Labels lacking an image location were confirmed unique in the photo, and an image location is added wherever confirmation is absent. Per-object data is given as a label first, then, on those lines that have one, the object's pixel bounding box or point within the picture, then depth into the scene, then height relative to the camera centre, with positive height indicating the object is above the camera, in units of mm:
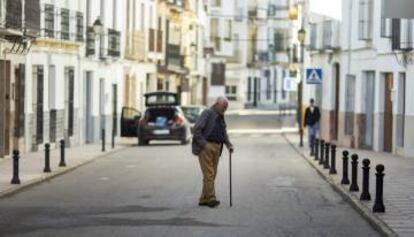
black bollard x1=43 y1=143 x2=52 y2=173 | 23438 -1897
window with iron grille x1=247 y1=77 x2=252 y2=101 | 98000 -1120
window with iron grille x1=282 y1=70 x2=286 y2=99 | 103075 -1538
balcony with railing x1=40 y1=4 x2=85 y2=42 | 33125 +1581
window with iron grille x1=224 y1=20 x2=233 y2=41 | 90688 +3757
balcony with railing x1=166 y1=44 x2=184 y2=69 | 63094 +1065
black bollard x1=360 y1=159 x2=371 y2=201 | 16875 -1696
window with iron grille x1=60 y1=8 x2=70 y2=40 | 34969 +1569
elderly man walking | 17078 -1058
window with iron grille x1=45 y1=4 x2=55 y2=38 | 33156 +1598
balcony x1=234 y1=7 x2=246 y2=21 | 93312 +5233
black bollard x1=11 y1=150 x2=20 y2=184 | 20344 -1797
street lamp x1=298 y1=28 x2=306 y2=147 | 41278 -332
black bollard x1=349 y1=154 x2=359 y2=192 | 18922 -1751
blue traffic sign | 36219 +47
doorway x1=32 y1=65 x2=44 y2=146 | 32000 -920
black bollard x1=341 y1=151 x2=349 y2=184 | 20938 -1820
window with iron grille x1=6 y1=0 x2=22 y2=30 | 27509 +1482
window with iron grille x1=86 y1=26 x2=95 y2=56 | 39188 +1207
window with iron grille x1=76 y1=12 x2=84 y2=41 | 37062 +1606
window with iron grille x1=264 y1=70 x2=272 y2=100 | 101088 -1045
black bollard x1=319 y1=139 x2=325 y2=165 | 27566 -1846
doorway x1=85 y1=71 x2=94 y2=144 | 39812 -1338
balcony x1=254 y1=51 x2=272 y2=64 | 97625 +1684
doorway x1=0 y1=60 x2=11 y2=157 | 28578 -935
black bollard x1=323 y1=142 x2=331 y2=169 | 26234 -1961
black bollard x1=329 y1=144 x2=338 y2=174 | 24422 -1918
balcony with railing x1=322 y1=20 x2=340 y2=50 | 41750 +1587
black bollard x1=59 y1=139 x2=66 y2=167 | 25422 -1983
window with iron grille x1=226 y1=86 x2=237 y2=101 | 94531 -1444
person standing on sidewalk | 35781 -1392
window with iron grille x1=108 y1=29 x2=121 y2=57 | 43438 +1247
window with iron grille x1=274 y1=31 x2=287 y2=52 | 102000 +3271
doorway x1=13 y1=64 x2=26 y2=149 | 30000 -842
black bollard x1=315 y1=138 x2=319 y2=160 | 29922 -2041
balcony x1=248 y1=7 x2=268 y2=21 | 96375 +5515
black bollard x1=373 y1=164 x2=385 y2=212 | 15953 -1760
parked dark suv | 39438 -1791
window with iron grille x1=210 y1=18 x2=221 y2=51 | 88812 +3513
